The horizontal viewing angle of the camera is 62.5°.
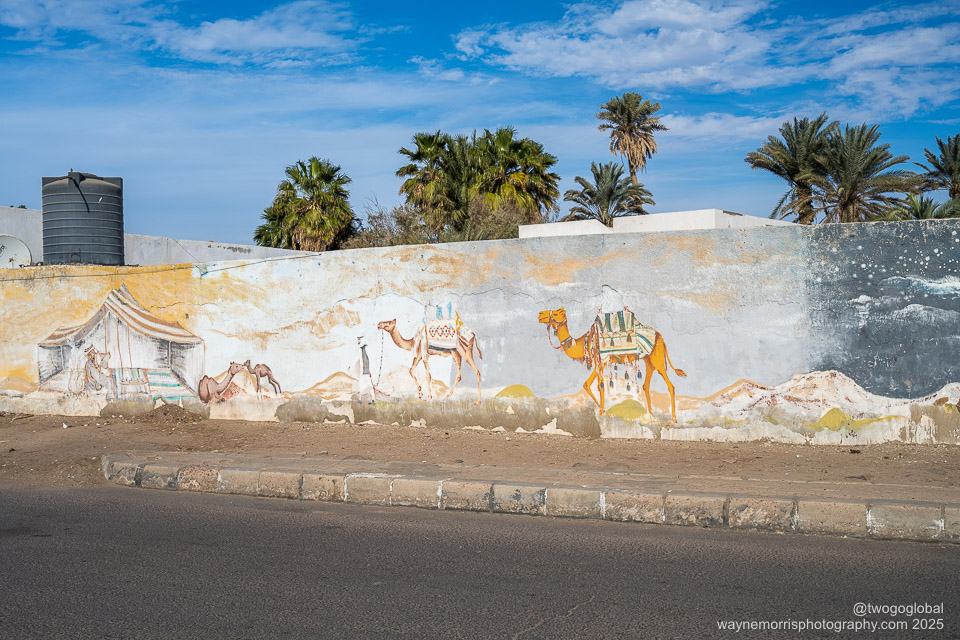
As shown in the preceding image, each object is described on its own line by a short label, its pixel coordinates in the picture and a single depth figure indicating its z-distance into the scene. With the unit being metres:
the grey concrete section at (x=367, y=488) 6.93
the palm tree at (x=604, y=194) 37.78
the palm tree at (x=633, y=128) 44.56
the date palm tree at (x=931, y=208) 21.33
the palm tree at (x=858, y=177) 27.28
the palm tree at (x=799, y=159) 29.31
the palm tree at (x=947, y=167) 34.91
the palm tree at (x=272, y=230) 33.53
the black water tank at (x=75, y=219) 13.70
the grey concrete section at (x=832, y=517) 5.52
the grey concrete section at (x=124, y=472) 7.86
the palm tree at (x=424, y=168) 28.86
